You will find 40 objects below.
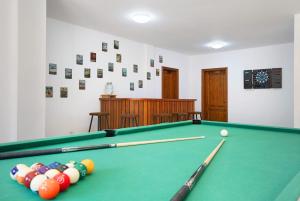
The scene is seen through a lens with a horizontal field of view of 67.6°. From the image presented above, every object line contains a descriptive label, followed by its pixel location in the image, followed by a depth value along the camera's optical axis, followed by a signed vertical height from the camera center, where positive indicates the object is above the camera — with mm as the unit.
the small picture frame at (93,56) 5236 +1071
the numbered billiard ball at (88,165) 983 -279
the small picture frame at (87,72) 5125 +681
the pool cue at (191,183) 714 -303
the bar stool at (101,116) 4746 -315
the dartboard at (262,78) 6477 +685
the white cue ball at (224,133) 2016 -284
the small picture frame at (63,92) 4696 +215
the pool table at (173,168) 786 -321
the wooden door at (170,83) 7449 +655
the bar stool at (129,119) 4840 -387
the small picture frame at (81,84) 5043 +398
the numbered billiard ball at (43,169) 881 -268
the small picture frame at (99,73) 5375 +701
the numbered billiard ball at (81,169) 919 -277
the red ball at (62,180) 803 -284
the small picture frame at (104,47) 5496 +1358
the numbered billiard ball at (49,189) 733 -289
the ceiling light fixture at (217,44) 6193 +1637
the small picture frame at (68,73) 4785 +627
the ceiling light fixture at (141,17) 4188 +1611
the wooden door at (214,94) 7531 +259
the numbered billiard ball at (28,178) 808 -274
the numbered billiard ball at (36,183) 778 -281
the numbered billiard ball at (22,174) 837 -273
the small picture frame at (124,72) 5949 +799
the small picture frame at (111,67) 5605 +883
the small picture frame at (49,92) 4461 +206
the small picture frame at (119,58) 5795 +1147
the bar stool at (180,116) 5520 -359
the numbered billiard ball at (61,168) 901 -268
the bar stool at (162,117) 4995 -362
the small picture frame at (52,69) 4520 +678
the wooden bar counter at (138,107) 4879 -118
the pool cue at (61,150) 1241 -294
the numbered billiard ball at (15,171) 882 -273
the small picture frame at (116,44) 5770 +1486
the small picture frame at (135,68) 6263 +952
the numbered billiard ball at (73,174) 862 -280
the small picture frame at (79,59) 4981 +964
